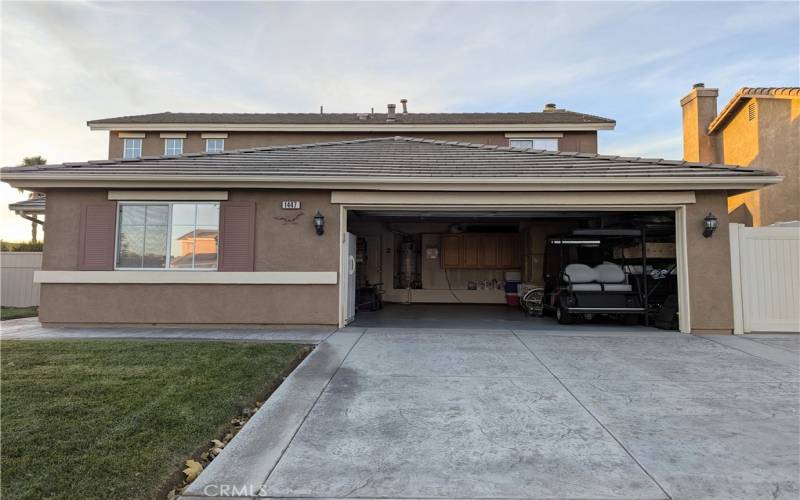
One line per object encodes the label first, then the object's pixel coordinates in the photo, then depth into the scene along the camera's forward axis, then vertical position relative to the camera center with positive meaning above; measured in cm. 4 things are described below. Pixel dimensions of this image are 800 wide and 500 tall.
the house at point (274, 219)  755 +99
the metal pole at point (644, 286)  837 -34
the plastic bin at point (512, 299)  1268 -96
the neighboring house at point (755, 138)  1197 +469
